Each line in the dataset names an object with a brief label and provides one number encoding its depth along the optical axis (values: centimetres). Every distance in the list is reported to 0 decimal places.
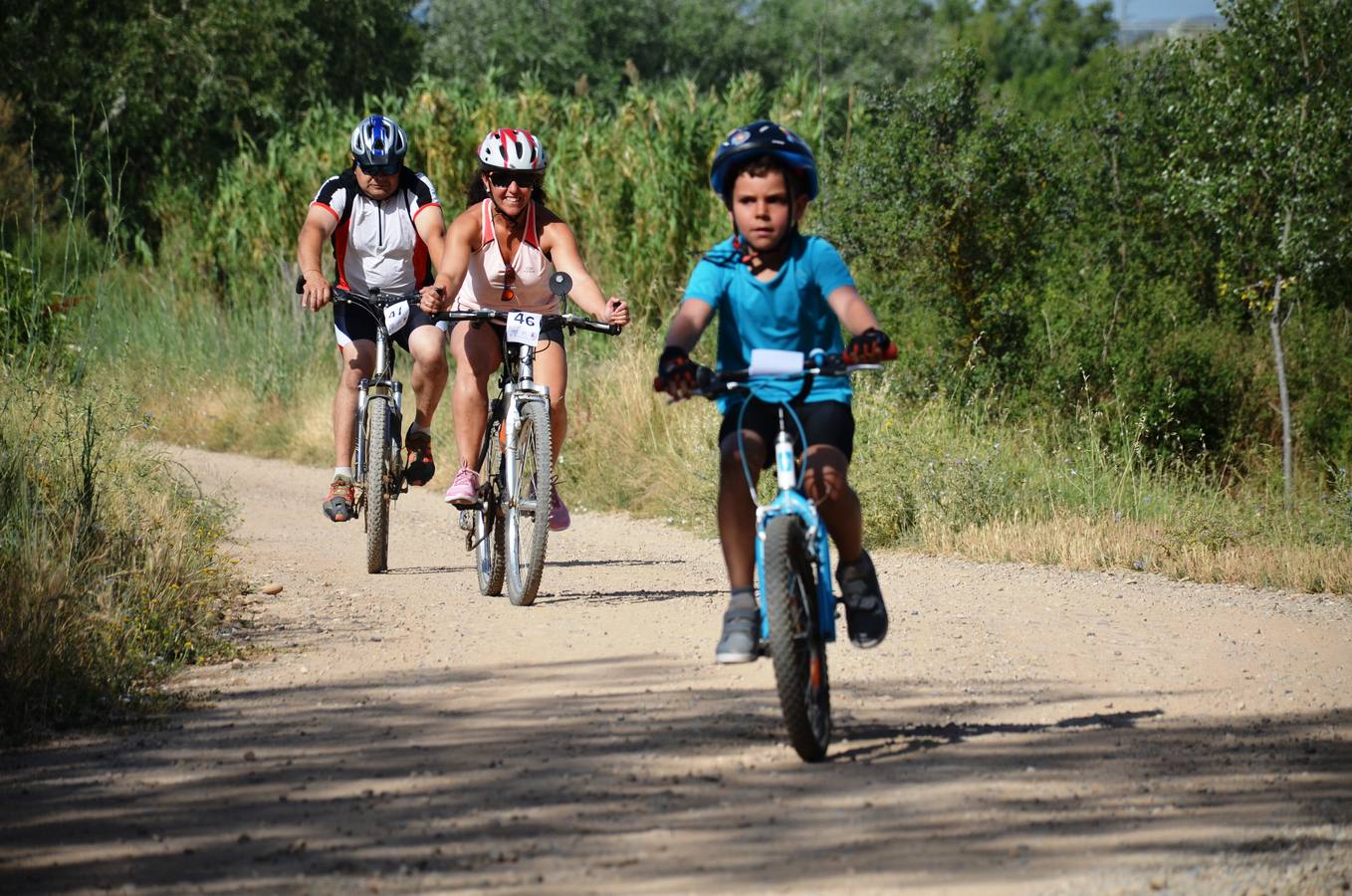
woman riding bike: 1505
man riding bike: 1661
